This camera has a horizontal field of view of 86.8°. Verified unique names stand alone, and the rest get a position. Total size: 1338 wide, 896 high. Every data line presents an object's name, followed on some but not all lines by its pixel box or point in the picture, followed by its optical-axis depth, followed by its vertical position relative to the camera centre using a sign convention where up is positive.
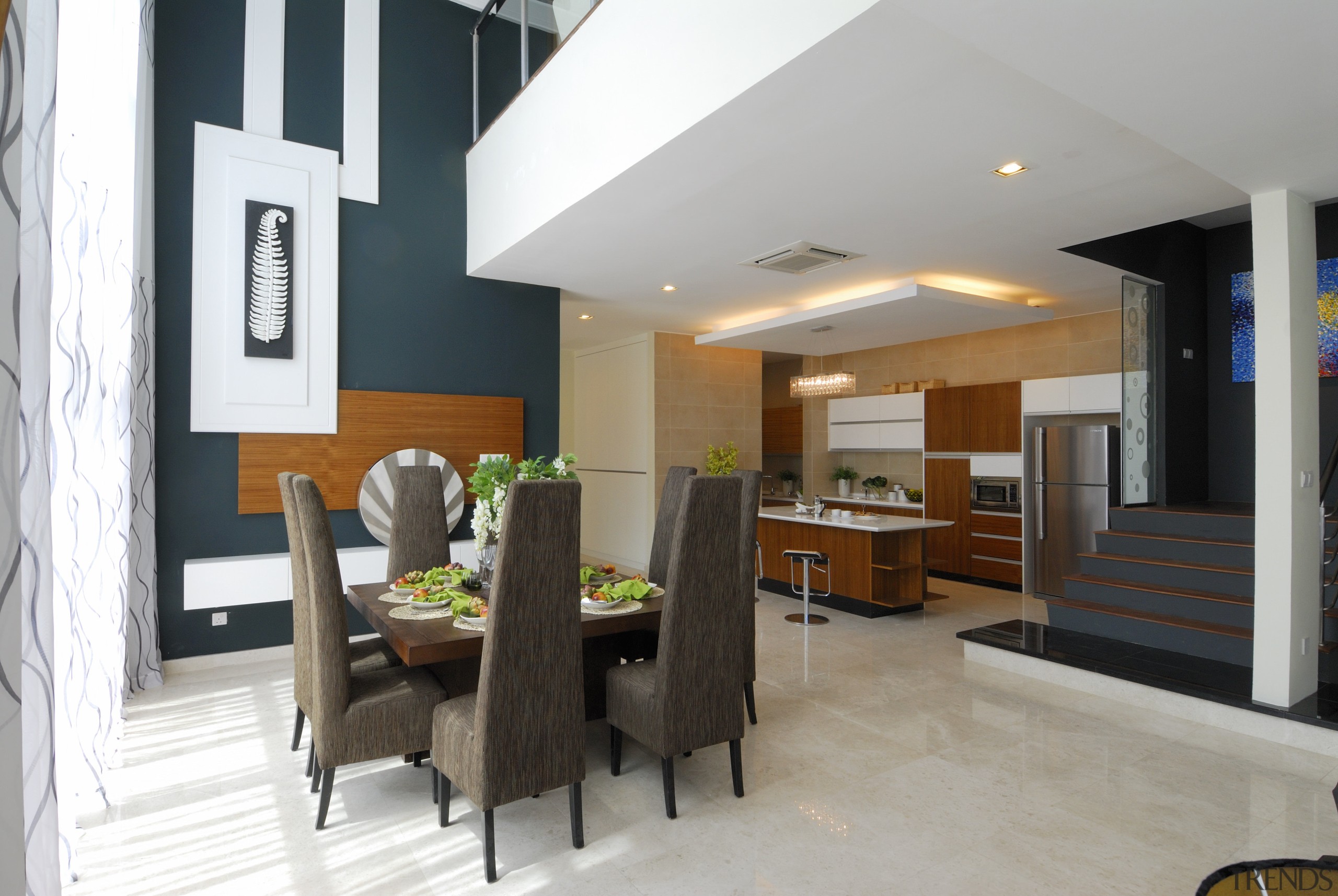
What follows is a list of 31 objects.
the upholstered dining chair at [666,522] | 3.80 -0.35
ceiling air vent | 4.68 +1.36
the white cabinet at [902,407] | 7.82 +0.56
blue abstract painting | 5.19 +0.95
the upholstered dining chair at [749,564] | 3.24 -0.50
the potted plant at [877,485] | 8.38 -0.34
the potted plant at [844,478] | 8.70 -0.27
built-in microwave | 6.93 -0.38
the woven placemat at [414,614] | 2.74 -0.61
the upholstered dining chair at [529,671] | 2.14 -0.67
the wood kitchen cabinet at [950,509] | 7.34 -0.56
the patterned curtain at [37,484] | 1.08 -0.04
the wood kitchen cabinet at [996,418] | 6.90 +0.38
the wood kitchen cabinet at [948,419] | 7.35 +0.39
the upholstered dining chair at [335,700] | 2.43 -0.87
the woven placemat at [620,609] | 2.79 -0.61
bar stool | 5.50 -0.90
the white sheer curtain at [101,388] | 2.23 +0.28
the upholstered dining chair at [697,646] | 2.52 -0.69
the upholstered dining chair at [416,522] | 3.75 -0.35
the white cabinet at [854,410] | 8.34 +0.56
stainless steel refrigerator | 6.25 -0.34
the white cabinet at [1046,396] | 6.52 +0.56
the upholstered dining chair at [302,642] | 2.67 -0.73
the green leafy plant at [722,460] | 7.93 -0.03
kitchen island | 5.88 -0.89
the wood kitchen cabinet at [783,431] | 9.40 +0.35
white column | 3.33 +0.08
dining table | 2.36 -0.63
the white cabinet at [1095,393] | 6.20 +0.56
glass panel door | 5.03 +0.43
